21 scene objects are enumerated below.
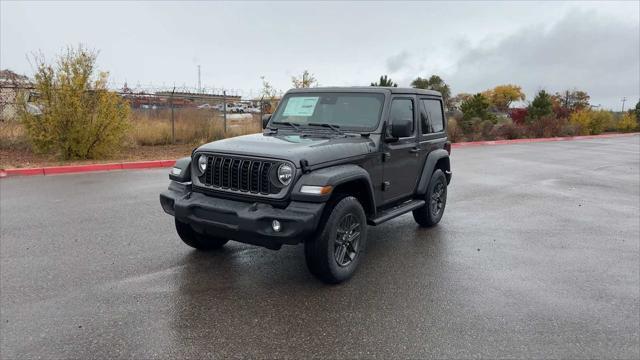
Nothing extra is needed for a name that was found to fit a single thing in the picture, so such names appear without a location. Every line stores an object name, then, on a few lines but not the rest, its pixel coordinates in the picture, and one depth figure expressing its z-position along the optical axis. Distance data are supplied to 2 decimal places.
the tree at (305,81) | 19.98
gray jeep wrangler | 3.82
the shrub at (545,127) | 27.62
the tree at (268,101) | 18.70
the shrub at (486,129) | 24.03
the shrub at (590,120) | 33.16
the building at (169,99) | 15.92
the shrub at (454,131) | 22.31
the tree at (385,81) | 20.53
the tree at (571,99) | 40.24
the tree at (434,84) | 57.34
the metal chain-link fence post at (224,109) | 16.58
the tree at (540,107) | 31.52
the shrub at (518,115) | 32.18
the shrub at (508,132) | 25.34
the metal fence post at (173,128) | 15.69
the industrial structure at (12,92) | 11.69
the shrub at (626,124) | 39.03
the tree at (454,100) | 49.42
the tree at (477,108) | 26.37
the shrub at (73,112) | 11.33
